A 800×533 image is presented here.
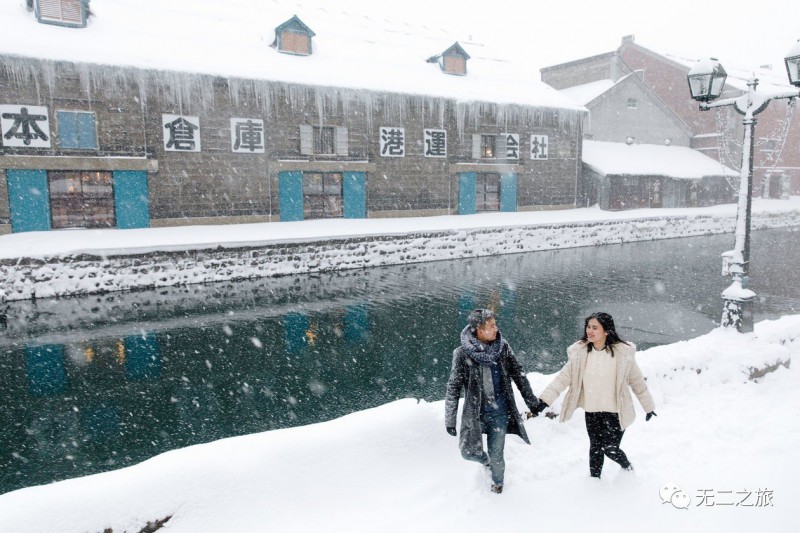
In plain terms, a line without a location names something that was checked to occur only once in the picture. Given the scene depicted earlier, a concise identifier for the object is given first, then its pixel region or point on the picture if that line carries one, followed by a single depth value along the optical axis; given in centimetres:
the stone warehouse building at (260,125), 1494
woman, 379
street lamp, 686
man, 361
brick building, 3058
